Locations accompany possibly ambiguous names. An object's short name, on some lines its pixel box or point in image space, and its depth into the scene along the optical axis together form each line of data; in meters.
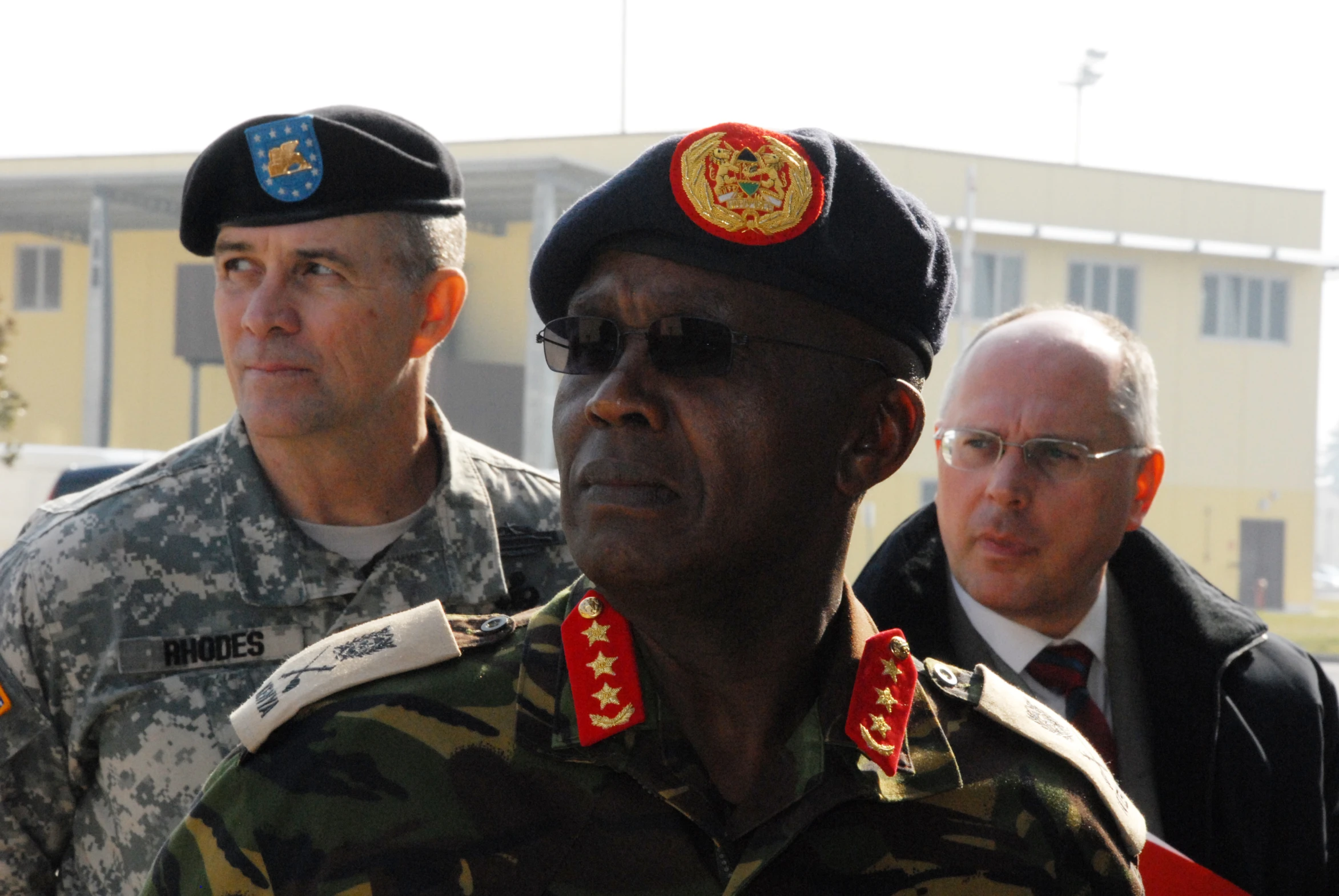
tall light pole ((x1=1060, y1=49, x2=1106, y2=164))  65.06
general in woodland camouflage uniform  3.40
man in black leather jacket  5.81
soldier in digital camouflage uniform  5.19
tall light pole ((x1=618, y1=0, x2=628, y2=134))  56.53
